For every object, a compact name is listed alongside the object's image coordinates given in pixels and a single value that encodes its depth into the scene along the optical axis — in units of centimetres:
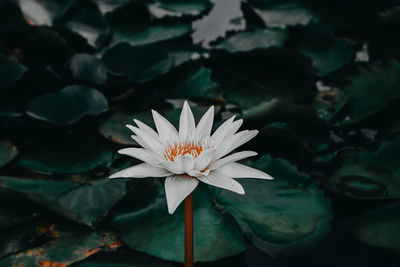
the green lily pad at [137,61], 176
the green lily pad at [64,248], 105
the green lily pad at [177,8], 226
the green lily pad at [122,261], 104
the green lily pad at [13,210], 117
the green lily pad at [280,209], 110
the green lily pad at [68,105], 150
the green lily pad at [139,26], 211
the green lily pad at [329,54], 189
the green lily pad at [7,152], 137
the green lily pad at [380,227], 111
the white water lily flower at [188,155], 73
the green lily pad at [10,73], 158
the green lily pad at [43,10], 202
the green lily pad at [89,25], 202
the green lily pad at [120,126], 142
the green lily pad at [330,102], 162
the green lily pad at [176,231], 107
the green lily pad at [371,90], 159
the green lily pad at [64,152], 137
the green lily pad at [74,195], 114
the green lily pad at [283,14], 213
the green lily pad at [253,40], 190
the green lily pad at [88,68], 168
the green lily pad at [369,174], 124
